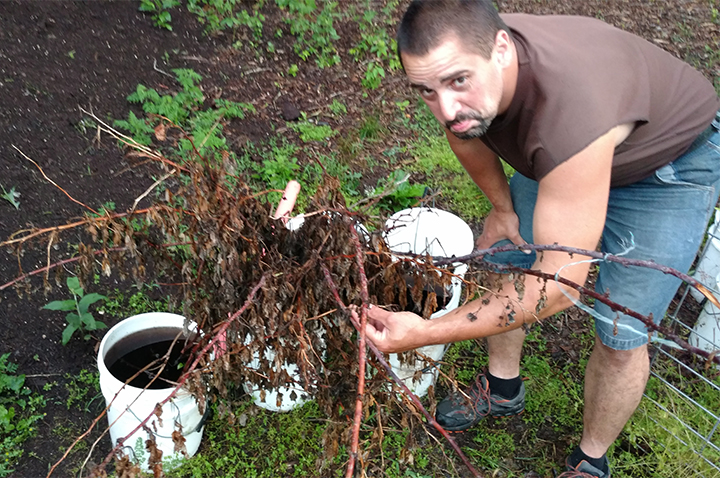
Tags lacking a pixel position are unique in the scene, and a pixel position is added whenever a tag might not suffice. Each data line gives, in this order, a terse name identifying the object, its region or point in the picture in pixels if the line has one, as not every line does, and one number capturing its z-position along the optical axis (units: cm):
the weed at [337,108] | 444
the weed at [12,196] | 315
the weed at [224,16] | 499
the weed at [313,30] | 494
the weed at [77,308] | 259
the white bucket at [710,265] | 278
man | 171
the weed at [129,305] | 289
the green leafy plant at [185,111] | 372
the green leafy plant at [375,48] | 477
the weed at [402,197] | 355
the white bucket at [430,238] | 252
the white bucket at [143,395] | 207
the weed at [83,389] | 254
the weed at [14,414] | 236
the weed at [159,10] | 480
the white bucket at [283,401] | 248
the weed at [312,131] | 412
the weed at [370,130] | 422
